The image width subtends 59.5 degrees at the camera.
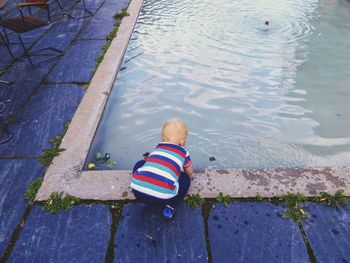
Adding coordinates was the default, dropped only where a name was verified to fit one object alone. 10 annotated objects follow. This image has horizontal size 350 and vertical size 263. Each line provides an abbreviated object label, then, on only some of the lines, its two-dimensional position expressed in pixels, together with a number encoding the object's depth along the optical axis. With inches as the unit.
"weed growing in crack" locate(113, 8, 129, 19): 276.1
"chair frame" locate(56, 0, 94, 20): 281.9
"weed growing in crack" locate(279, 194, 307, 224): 97.5
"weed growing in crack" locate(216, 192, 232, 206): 102.7
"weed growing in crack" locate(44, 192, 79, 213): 102.2
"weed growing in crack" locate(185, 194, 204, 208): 102.3
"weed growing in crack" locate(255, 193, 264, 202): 103.2
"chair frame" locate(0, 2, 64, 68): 184.2
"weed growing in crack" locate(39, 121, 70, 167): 121.1
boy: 90.4
